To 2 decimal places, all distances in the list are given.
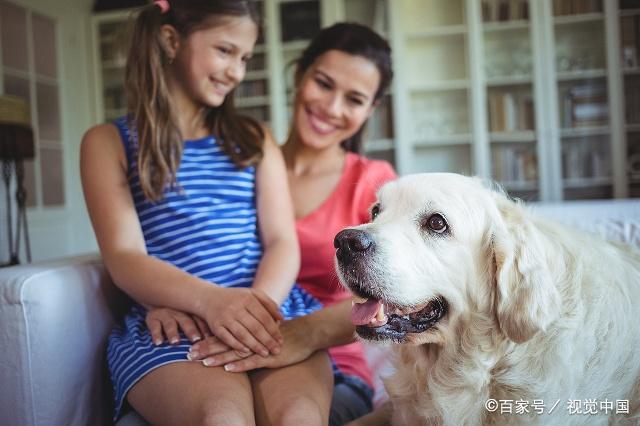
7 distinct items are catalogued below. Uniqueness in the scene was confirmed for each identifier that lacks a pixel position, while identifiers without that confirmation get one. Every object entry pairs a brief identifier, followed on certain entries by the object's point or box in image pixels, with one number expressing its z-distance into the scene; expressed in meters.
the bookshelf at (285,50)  4.39
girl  1.00
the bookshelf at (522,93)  4.10
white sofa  1.01
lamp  3.20
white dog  0.86
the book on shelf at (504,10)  4.20
